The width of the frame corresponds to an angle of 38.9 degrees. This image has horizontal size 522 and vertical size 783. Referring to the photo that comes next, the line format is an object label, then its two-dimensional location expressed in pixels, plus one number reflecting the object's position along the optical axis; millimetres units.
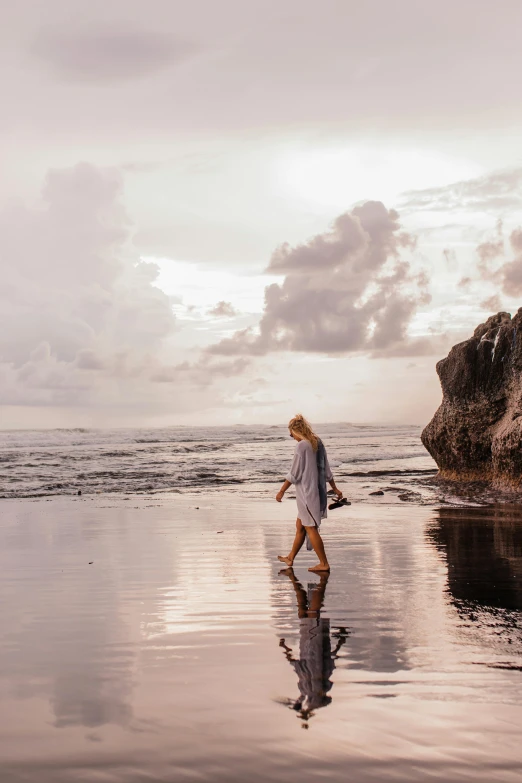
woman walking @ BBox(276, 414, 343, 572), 9188
